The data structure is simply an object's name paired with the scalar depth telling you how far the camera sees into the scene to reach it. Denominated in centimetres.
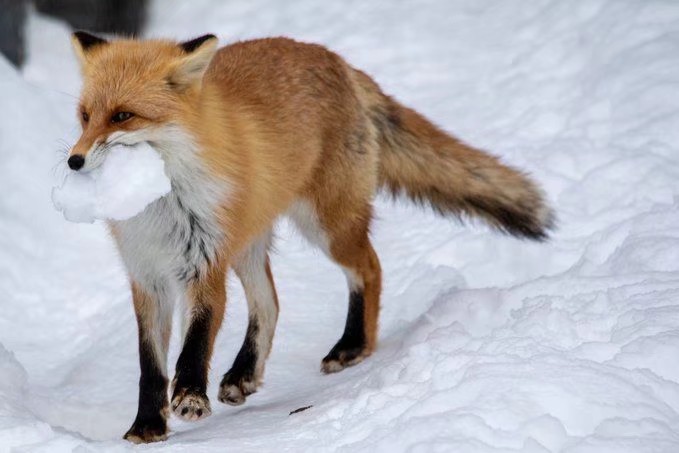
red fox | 758
